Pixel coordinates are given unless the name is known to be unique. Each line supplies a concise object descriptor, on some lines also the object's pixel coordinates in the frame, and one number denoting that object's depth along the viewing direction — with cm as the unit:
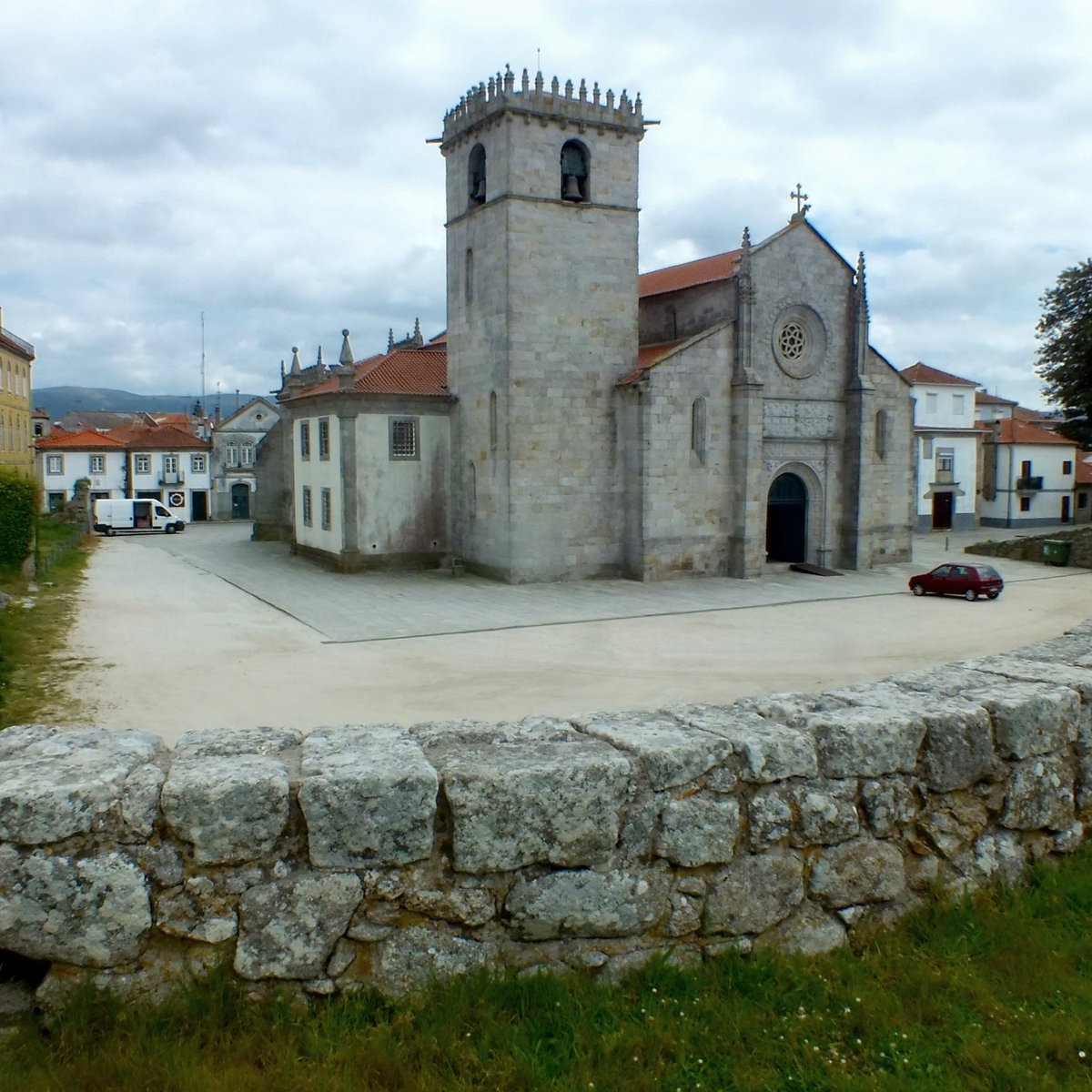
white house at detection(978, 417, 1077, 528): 5484
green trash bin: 3538
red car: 2598
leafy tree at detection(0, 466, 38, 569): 2694
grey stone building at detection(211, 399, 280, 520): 5859
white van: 4775
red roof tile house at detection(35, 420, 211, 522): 5694
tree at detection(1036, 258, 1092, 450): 4666
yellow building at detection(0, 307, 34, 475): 5197
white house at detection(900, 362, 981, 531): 5128
